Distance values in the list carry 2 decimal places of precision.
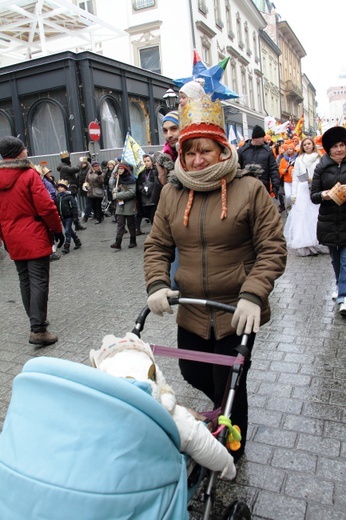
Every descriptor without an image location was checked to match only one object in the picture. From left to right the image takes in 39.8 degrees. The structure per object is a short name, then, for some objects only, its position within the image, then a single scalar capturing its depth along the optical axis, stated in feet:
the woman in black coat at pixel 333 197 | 16.88
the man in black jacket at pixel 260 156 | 29.60
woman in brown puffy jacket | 7.91
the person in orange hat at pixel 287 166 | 38.73
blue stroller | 4.55
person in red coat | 16.26
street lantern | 27.68
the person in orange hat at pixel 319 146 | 28.37
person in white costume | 26.53
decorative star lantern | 16.71
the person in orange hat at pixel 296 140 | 50.72
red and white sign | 57.11
